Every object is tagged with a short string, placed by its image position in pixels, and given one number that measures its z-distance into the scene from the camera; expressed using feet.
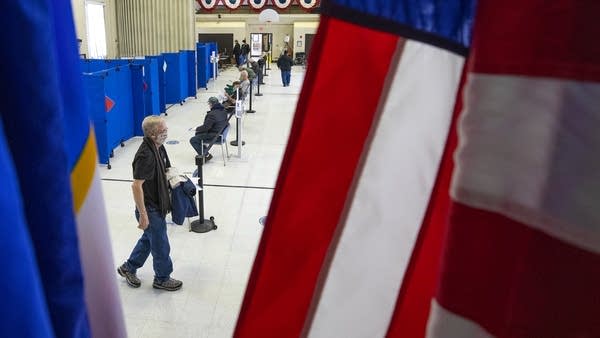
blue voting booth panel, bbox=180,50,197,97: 51.61
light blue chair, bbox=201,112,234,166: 25.44
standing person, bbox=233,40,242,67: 82.89
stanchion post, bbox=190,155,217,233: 19.24
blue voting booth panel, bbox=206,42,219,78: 65.77
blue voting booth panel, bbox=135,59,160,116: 35.37
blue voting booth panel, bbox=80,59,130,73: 37.76
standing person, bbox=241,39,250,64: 80.94
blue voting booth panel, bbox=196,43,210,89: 59.52
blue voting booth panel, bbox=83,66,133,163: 26.19
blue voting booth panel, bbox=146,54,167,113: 41.00
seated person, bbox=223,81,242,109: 30.08
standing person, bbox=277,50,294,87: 60.29
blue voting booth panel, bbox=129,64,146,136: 33.27
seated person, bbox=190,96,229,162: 25.80
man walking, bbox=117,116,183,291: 13.71
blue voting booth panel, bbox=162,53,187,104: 46.09
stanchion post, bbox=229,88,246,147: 27.20
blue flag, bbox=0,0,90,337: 1.89
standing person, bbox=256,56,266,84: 57.36
